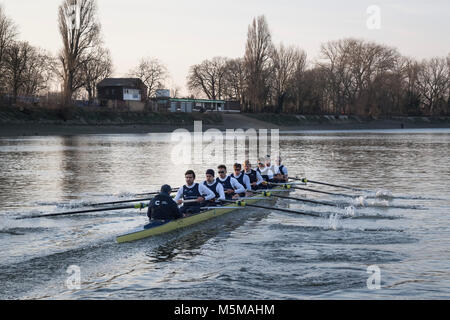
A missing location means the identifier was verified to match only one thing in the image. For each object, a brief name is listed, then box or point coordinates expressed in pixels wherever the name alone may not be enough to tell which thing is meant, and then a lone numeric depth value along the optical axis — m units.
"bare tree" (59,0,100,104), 61.97
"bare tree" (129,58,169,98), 102.88
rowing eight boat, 12.29
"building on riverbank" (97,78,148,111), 90.81
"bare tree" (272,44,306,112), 93.12
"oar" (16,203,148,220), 14.08
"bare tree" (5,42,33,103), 63.37
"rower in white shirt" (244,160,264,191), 19.81
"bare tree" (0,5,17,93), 60.21
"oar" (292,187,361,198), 20.34
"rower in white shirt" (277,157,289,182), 22.03
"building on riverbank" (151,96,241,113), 89.13
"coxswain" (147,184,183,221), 12.97
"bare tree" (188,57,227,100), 115.06
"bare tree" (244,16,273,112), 85.94
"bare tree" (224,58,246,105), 107.87
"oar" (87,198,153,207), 16.23
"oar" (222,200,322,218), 15.30
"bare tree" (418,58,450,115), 110.50
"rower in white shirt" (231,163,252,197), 18.08
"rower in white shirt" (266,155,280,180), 21.94
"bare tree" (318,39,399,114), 98.31
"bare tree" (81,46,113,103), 69.31
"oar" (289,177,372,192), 21.88
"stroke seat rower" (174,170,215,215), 14.73
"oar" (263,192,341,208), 17.98
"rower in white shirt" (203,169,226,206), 15.56
